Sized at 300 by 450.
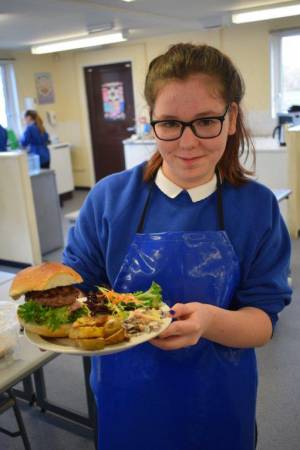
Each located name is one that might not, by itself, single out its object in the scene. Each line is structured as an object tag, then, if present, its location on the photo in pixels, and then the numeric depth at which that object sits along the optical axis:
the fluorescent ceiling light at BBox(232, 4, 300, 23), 5.16
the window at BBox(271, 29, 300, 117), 6.31
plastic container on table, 1.50
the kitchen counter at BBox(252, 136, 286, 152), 5.12
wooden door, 7.63
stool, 1.73
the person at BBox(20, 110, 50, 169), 6.61
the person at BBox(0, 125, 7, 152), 5.84
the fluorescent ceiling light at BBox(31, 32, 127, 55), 6.45
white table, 1.44
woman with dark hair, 1.00
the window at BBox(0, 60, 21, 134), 7.43
